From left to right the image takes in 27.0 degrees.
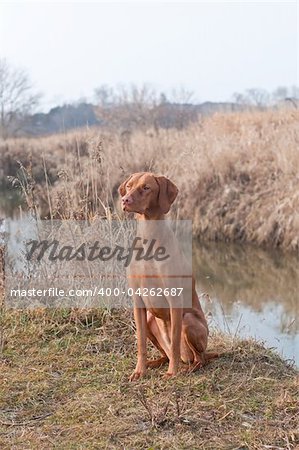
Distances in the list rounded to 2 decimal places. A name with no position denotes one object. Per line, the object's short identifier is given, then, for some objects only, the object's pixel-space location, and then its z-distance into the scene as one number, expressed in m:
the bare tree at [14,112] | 24.88
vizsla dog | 3.70
